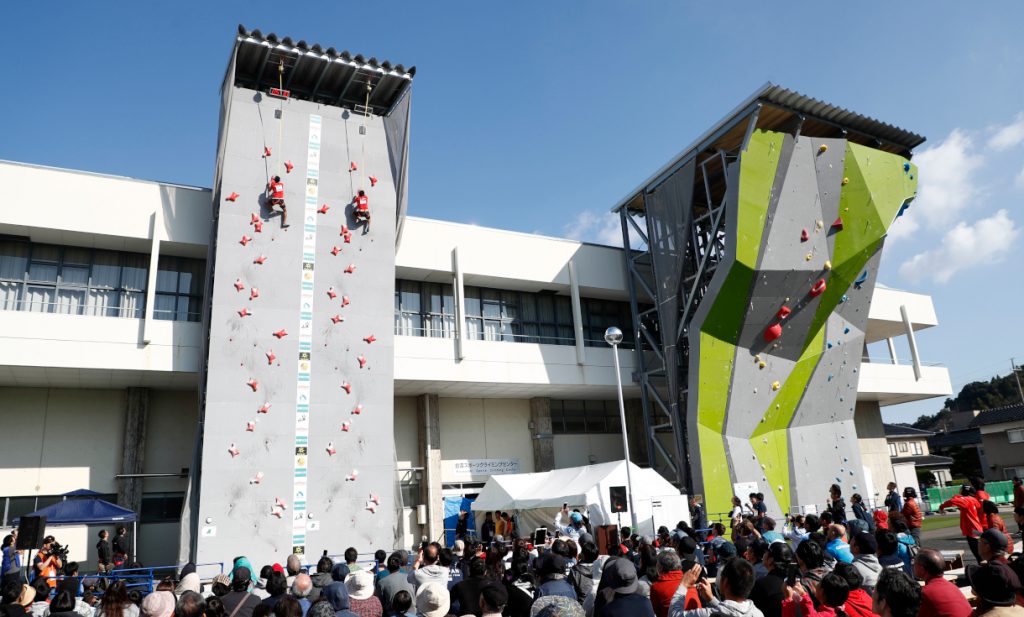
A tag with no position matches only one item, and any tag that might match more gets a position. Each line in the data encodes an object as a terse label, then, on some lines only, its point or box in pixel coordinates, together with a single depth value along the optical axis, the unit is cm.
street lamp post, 1662
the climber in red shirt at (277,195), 2022
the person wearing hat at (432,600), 528
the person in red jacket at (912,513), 1258
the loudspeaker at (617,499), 1692
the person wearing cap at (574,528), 1488
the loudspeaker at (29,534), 1280
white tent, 1831
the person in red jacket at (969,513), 1105
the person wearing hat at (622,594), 529
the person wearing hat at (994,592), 393
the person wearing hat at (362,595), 681
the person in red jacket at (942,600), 424
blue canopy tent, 1666
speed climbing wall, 1850
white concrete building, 1973
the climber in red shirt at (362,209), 2136
